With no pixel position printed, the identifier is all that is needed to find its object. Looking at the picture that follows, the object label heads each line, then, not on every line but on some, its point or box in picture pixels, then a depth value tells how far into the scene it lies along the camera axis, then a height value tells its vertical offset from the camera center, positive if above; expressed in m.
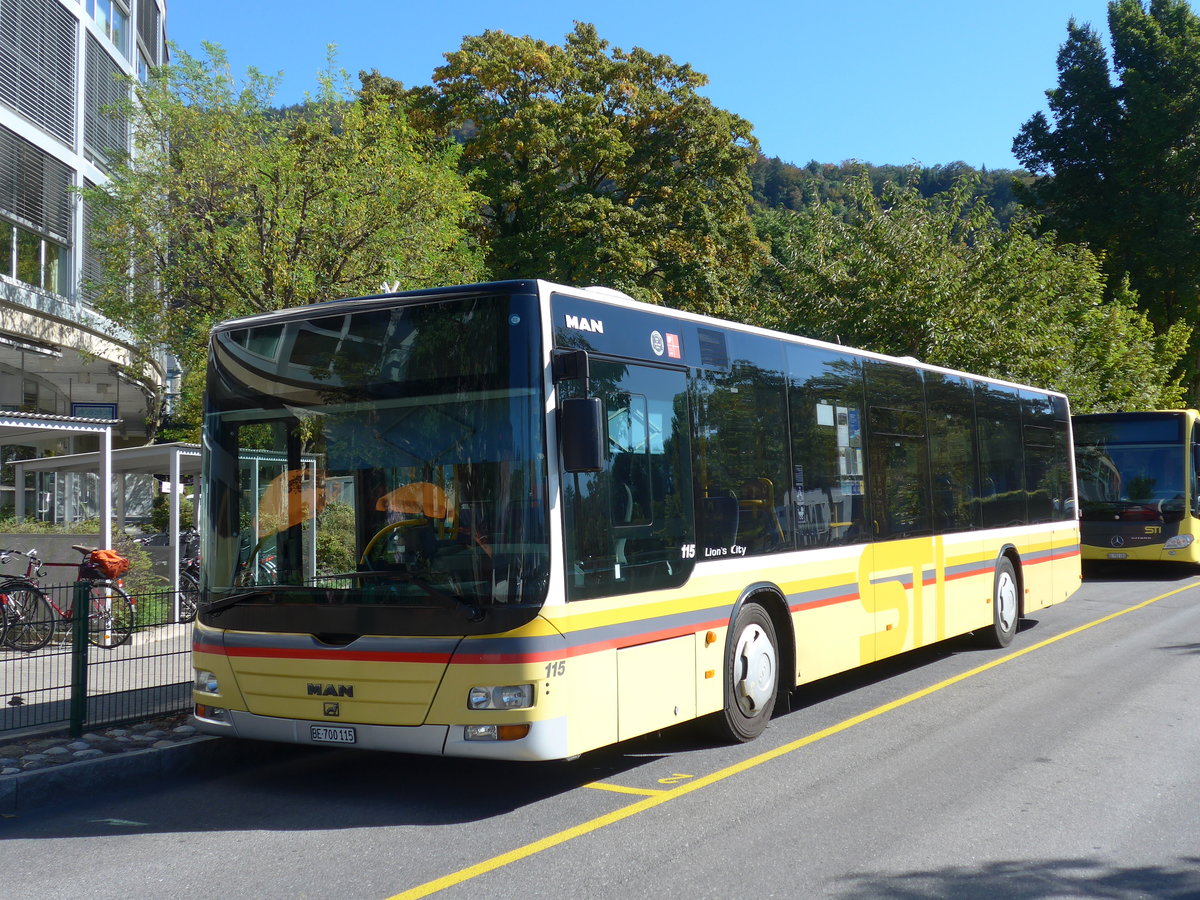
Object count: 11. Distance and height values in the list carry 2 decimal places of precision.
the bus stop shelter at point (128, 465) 14.50 +1.28
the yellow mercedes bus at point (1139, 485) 21.66 +0.47
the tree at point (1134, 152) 42.62 +13.98
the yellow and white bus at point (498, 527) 6.31 +0.03
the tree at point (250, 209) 15.30 +4.58
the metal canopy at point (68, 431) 12.73 +1.45
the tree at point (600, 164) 32.25 +10.78
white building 20.22 +6.56
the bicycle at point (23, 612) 11.84 -0.69
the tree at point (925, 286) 23.98 +5.03
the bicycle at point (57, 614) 10.01 -0.67
